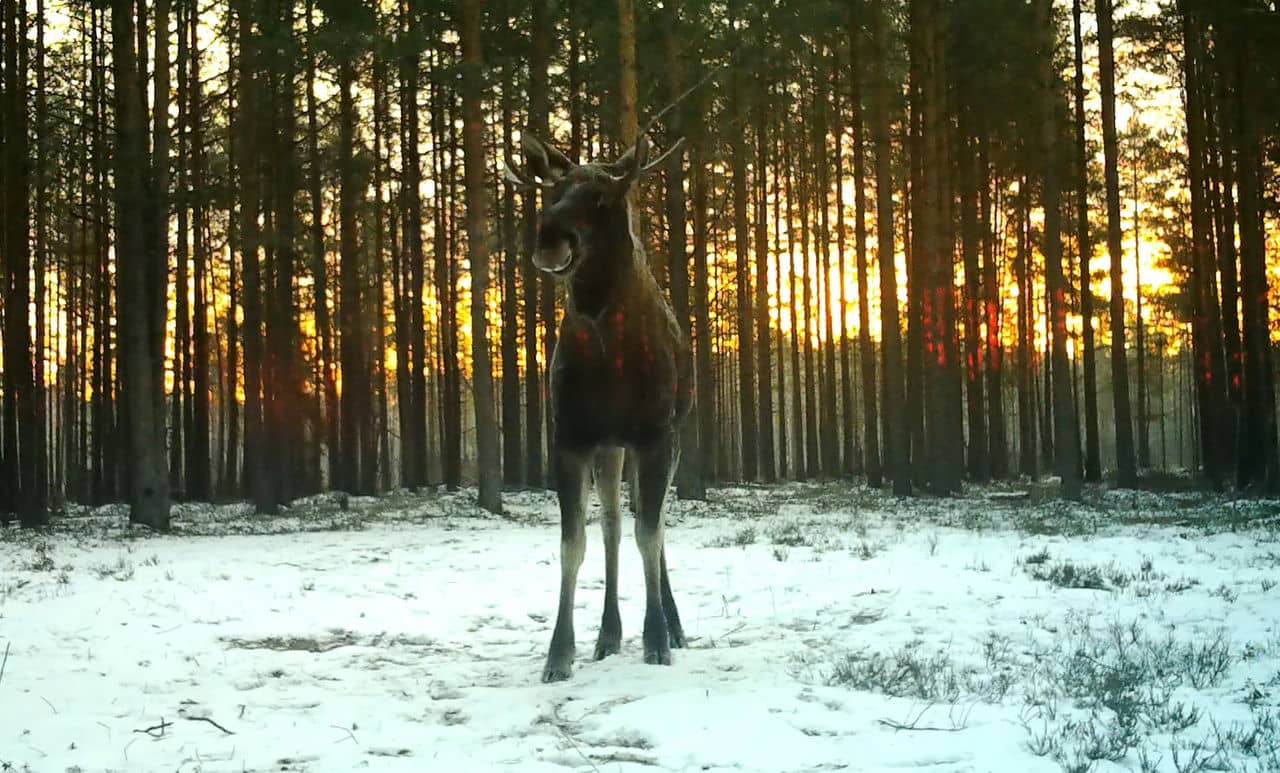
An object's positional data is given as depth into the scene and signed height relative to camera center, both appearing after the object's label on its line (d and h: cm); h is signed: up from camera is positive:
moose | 605 +33
